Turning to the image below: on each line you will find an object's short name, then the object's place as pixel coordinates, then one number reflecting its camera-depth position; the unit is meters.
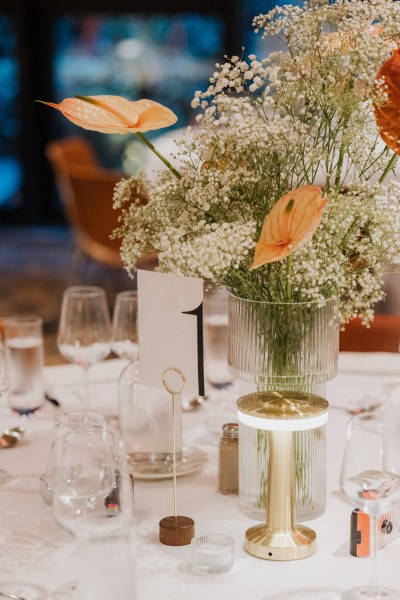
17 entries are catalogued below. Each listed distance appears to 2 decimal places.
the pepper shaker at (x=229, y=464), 2.26
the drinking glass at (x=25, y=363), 2.57
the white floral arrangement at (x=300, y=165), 2.02
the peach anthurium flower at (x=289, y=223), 1.89
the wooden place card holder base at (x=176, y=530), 2.09
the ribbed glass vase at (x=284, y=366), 2.10
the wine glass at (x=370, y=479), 1.90
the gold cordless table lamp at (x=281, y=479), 2.05
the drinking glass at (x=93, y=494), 1.76
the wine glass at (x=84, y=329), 2.58
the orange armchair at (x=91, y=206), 6.76
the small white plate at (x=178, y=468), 2.29
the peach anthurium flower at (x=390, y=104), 2.00
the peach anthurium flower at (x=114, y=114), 2.05
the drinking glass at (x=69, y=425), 1.94
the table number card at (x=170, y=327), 2.16
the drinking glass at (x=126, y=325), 2.60
